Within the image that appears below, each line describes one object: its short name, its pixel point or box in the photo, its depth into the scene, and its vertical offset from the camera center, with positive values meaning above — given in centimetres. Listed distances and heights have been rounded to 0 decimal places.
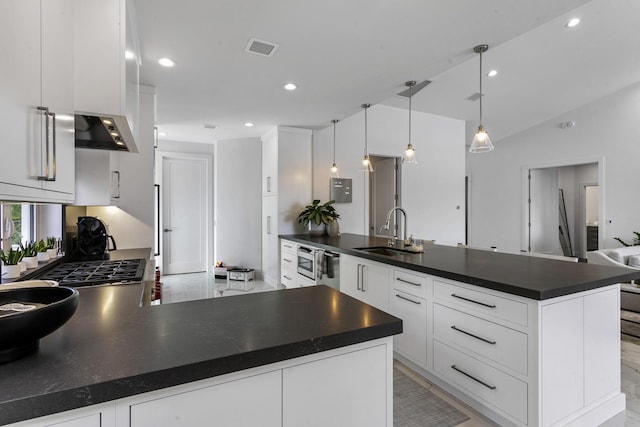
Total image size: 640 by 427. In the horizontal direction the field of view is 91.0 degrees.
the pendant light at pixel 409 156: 335 +61
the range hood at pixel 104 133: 152 +43
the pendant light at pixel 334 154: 502 +95
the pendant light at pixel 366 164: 388 +63
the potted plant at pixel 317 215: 467 -4
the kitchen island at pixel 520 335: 158 -70
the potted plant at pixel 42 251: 222 -28
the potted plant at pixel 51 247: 239 -27
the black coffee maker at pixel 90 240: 271 -24
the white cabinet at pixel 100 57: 133 +68
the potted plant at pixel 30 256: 198 -28
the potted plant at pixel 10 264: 173 -29
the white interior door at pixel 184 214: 584 -3
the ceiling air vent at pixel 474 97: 519 +194
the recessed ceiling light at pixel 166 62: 263 +128
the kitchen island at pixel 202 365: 72 -39
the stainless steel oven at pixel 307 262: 376 -63
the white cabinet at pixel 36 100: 76 +33
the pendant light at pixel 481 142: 264 +60
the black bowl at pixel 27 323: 73 -27
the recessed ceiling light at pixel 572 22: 363 +223
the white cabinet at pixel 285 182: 486 +47
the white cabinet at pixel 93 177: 234 +26
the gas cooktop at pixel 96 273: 185 -40
